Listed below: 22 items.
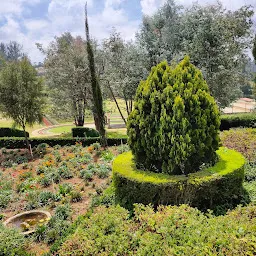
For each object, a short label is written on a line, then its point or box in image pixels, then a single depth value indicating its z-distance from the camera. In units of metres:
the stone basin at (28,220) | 6.04
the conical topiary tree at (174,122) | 5.85
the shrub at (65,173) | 9.38
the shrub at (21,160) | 12.33
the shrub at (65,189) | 7.90
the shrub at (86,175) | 8.91
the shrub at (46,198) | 7.45
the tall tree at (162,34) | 17.11
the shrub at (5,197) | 7.54
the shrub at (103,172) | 9.01
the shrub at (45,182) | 8.80
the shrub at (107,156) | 10.98
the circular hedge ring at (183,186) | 5.59
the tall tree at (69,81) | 19.50
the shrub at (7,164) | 11.99
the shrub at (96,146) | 12.73
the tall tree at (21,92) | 13.01
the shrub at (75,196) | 7.36
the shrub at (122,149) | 12.10
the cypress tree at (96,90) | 12.63
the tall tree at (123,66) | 17.38
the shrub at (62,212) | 6.39
